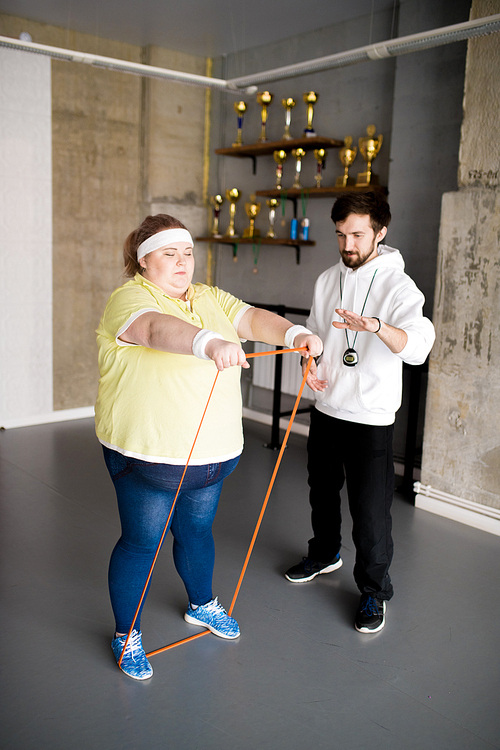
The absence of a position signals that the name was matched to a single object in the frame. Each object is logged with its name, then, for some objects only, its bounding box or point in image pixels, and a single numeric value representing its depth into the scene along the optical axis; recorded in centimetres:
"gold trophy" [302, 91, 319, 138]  495
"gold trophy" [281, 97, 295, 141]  511
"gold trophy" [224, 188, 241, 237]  575
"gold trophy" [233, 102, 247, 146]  557
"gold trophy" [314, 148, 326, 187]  494
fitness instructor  248
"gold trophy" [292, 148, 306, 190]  505
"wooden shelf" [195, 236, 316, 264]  515
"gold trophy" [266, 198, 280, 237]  537
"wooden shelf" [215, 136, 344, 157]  483
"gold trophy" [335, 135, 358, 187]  473
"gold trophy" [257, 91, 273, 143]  532
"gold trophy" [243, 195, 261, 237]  558
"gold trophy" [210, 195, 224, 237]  589
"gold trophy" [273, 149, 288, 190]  521
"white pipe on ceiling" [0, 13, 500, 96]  296
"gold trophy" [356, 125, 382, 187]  456
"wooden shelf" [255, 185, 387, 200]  462
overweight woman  197
